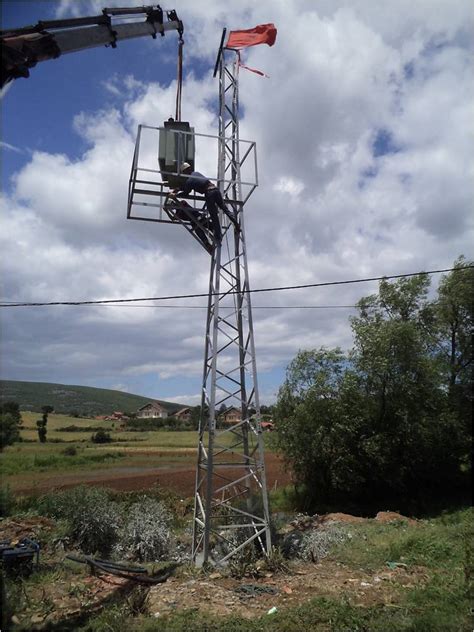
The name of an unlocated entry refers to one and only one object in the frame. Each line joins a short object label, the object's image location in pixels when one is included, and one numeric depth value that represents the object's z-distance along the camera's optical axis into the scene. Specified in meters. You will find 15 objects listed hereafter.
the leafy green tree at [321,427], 18.30
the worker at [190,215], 9.95
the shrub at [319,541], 9.72
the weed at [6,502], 14.51
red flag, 11.09
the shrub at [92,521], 11.17
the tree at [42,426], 59.87
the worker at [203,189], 9.73
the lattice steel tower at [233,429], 9.43
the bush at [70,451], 45.68
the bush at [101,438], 61.44
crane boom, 5.76
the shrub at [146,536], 10.76
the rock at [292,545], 9.95
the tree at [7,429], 50.66
